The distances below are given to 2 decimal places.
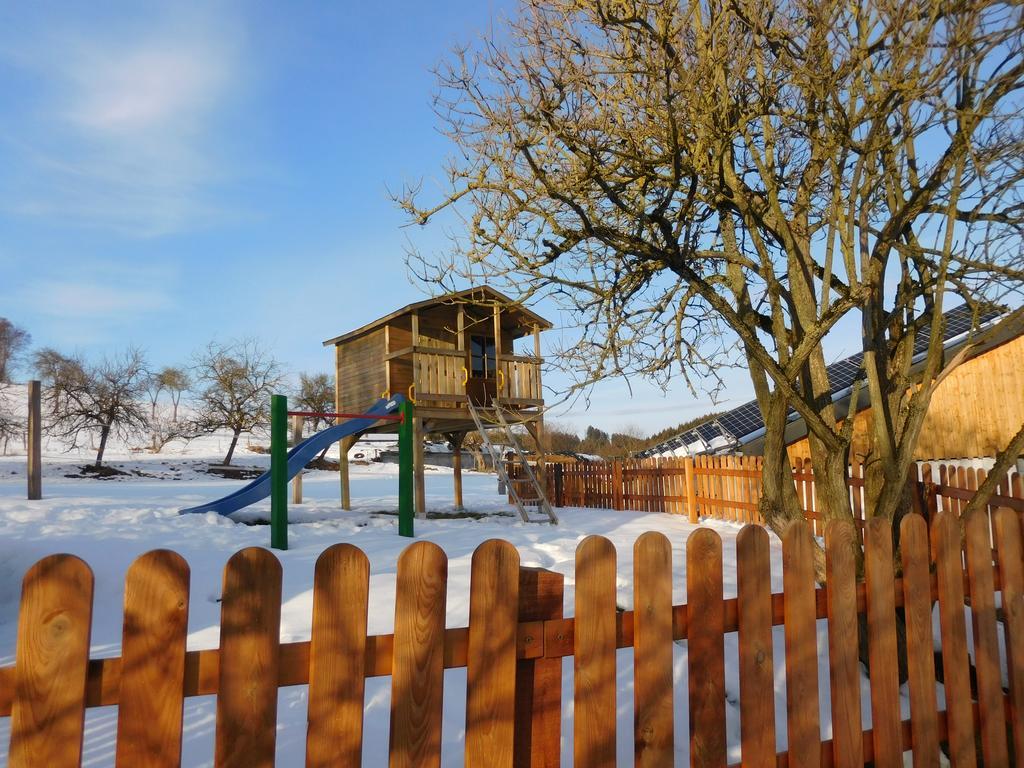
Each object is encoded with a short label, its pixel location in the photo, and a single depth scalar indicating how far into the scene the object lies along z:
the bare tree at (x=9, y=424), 27.55
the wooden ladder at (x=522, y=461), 12.30
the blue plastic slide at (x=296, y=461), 10.91
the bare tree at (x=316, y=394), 40.75
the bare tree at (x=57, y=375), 27.89
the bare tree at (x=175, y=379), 40.34
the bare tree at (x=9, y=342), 53.91
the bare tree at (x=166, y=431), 34.44
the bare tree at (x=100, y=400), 27.44
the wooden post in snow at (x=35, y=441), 12.35
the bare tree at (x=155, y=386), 34.91
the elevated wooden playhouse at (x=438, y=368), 14.12
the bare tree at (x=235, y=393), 31.67
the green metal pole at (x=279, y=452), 8.20
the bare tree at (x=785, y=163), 4.15
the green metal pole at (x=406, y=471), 9.18
